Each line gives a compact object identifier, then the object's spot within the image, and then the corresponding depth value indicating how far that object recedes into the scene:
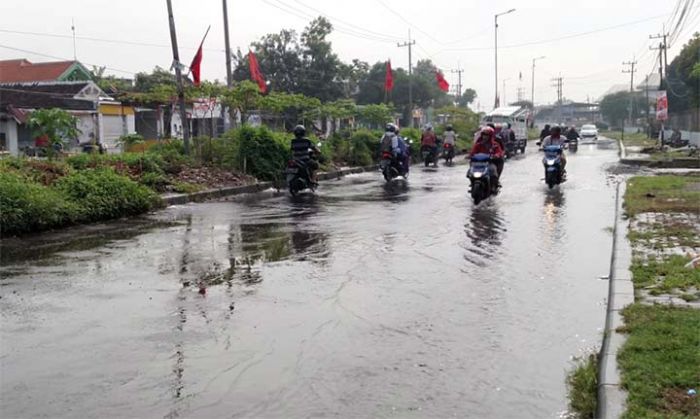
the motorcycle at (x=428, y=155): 30.17
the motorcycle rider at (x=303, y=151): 17.70
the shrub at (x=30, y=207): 10.79
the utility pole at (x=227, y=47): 27.77
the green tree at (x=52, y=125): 14.31
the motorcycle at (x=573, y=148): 41.67
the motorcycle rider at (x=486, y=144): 15.41
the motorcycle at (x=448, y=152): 32.78
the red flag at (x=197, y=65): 20.92
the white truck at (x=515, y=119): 44.62
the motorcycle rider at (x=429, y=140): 30.14
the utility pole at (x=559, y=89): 117.09
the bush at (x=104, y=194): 12.66
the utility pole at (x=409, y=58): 52.28
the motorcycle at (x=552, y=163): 18.28
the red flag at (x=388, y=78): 39.43
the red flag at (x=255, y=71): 28.06
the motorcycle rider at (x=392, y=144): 21.78
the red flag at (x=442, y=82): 46.31
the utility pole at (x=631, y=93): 96.19
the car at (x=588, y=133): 66.34
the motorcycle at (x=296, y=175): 17.66
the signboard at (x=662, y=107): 35.62
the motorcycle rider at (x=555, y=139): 18.45
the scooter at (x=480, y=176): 14.95
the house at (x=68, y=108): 34.72
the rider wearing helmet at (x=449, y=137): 32.75
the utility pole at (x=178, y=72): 18.66
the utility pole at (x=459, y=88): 95.53
